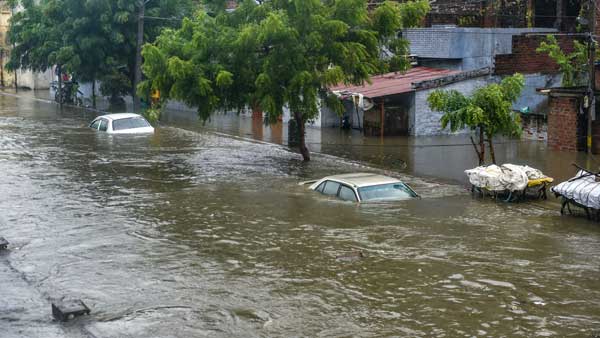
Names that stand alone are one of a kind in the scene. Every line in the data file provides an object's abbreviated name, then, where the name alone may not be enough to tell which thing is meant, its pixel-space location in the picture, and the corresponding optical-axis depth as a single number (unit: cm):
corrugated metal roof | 3434
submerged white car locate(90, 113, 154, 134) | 3444
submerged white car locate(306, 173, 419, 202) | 1962
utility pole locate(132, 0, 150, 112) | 3975
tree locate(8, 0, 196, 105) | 4425
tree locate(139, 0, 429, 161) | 2481
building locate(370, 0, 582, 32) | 4275
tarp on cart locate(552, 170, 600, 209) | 1792
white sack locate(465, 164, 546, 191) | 2030
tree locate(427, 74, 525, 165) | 2212
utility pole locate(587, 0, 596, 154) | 2606
